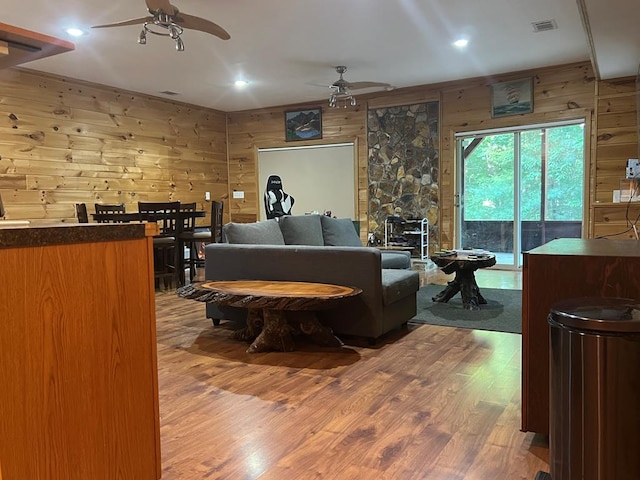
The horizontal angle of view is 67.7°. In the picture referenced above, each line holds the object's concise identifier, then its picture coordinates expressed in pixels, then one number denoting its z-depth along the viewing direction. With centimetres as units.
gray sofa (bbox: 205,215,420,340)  329
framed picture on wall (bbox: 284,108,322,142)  823
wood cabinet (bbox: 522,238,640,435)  174
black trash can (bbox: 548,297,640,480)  141
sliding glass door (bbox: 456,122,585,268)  654
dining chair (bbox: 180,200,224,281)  580
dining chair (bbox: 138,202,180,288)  538
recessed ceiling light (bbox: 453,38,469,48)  518
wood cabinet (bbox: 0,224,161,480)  114
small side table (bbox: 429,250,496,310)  426
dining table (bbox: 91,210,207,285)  512
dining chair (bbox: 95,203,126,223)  591
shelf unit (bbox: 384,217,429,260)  716
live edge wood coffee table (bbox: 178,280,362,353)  299
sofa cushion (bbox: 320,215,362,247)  465
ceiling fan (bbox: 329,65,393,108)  589
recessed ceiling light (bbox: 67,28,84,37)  464
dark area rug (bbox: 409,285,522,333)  387
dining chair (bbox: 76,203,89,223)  519
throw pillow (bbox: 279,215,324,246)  424
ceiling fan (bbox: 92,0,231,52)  342
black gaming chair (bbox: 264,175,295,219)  816
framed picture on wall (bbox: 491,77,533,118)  650
